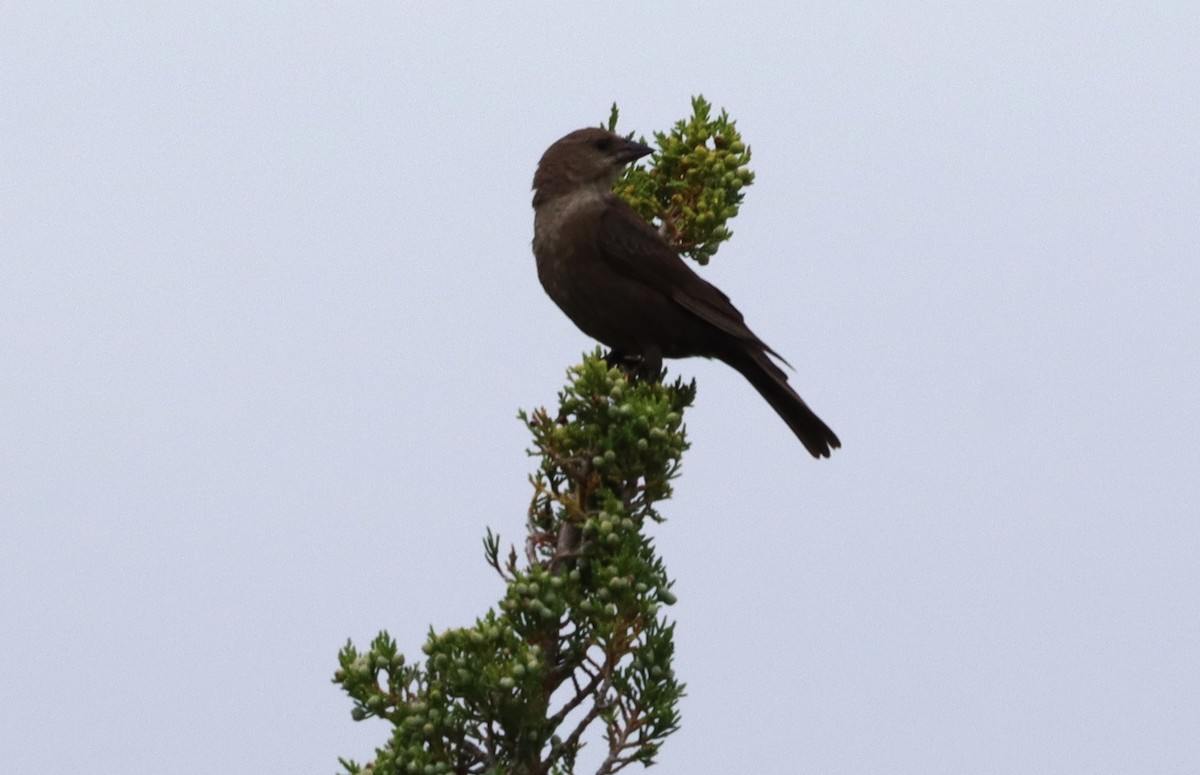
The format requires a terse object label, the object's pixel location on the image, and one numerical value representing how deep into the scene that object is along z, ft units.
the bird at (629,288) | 42.78
